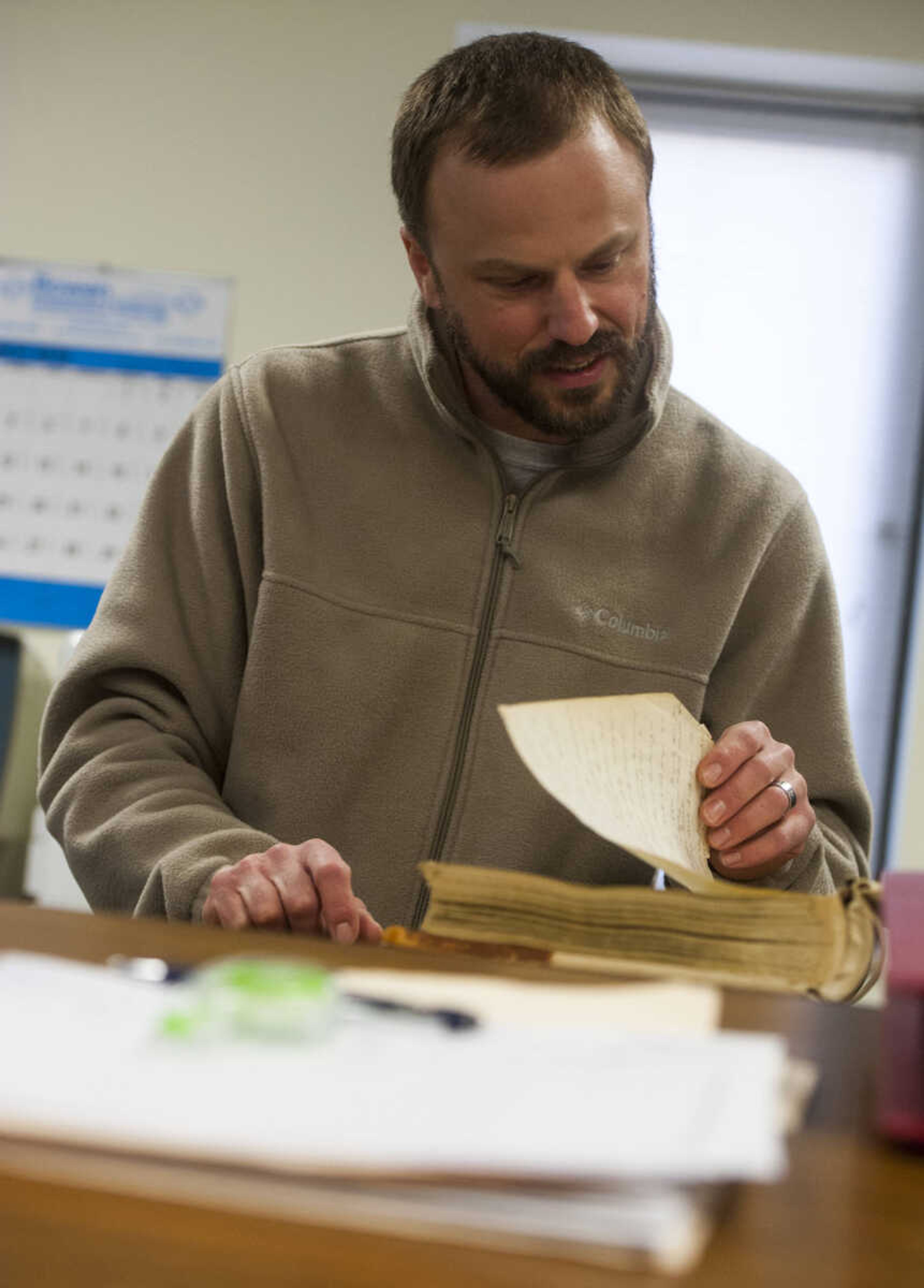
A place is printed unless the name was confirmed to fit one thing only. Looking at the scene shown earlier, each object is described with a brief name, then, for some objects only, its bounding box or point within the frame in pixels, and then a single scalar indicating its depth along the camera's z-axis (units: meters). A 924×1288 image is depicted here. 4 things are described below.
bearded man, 2.75
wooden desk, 1.11
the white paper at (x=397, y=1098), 1.21
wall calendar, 4.87
